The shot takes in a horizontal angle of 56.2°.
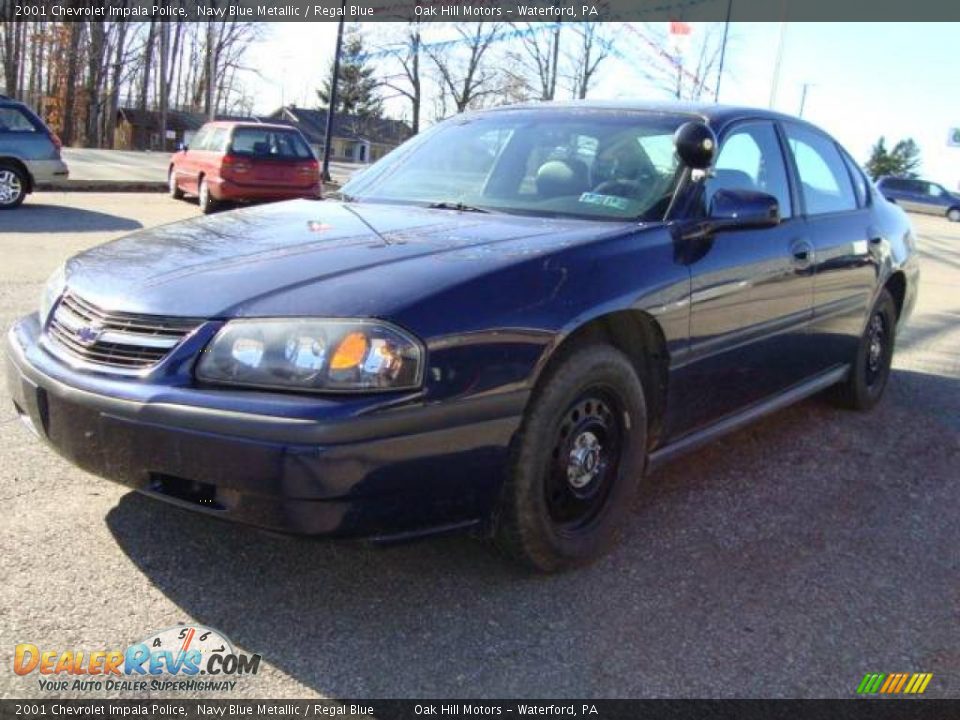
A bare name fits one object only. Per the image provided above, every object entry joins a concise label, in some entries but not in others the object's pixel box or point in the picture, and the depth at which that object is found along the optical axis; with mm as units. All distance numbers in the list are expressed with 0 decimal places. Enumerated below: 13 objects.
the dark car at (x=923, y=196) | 38938
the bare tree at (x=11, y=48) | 58000
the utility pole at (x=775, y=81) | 22672
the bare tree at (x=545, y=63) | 30592
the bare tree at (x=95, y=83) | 57281
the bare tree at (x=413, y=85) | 47500
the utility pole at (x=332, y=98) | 19750
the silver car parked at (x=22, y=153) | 12562
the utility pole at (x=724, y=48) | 27656
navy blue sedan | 2266
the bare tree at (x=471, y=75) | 42156
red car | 14617
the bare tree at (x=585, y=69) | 35406
